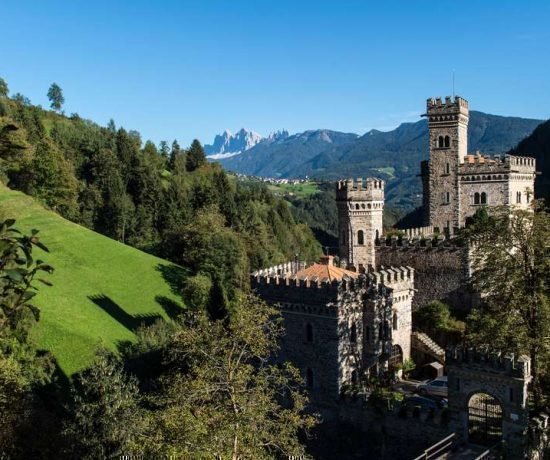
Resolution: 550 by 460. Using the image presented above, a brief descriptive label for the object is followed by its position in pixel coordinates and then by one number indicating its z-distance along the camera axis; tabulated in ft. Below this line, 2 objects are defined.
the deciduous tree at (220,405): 63.93
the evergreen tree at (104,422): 90.27
